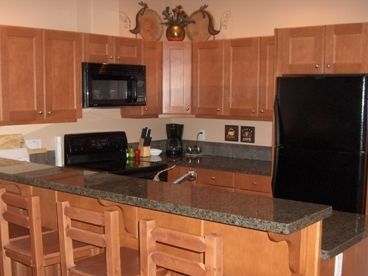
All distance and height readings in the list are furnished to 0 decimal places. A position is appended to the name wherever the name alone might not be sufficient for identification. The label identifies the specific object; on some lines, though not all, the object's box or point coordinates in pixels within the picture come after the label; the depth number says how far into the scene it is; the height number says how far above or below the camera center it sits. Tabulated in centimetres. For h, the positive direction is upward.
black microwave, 429 +8
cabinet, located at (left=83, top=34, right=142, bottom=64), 431 +41
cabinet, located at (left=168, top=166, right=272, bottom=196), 422 -77
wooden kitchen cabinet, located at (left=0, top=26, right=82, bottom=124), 381 +15
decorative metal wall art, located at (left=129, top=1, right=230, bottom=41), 492 +72
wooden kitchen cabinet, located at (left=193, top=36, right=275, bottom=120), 436 +15
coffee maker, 535 -48
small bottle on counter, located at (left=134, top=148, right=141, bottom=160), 499 -61
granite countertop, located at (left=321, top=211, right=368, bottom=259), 196 -61
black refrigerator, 353 -34
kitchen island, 183 -47
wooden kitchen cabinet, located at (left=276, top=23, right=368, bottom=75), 370 +36
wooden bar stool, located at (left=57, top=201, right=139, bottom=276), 205 -65
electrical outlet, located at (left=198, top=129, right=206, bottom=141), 533 -44
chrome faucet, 269 -46
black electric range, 447 -60
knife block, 503 -58
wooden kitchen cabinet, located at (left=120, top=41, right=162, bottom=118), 481 +12
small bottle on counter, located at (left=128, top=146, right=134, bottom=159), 499 -60
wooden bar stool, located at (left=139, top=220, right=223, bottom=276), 171 -57
